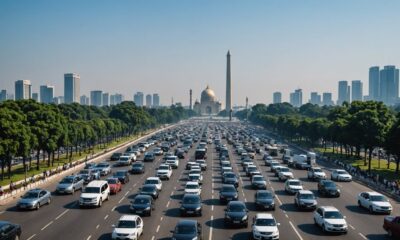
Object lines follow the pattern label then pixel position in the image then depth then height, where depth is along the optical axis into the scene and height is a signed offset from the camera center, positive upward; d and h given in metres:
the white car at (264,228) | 25.53 -6.13
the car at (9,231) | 23.49 -5.96
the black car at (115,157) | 75.16 -6.87
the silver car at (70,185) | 42.25 -6.45
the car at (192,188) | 39.03 -6.20
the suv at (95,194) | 35.47 -6.13
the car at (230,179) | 45.30 -6.19
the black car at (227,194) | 37.31 -6.27
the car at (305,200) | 34.81 -6.28
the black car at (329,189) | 41.77 -6.51
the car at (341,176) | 53.34 -6.82
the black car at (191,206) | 32.31 -6.25
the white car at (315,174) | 52.71 -6.56
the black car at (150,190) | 38.67 -6.25
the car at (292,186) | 42.59 -6.41
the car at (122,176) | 48.33 -6.37
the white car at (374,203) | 34.38 -6.40
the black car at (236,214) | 29.05 -6.13
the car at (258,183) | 45.59 -6.54
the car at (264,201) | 34.66 -6.29
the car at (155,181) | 42.14 -5.97
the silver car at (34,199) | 34.88 -6.45
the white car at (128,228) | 25.20 -6.17
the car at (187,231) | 23.84 -5.95
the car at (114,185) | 42.08 -6.38
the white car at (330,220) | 27.61 -6.18
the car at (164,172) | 51.59 -6.41
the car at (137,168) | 57.54 -6.61
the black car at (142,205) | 32.31 -6.26
